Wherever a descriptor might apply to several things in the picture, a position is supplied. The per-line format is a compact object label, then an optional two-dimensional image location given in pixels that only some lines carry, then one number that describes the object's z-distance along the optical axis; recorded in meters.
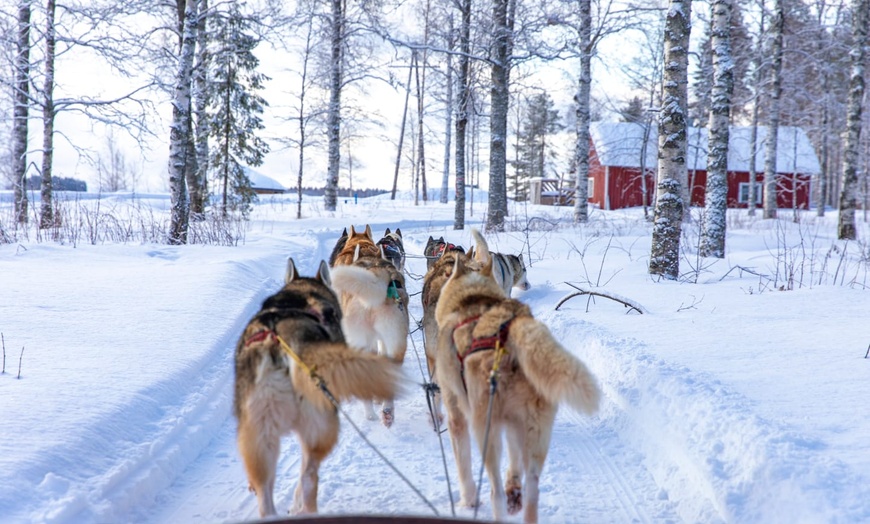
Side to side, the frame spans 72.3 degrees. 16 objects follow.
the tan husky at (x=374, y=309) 4.43
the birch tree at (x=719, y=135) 10.50
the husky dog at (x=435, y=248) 6.62
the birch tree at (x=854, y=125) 13.58
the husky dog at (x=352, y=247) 6.07
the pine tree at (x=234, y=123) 24.92
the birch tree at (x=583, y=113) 16.62
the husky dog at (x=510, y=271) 6.96
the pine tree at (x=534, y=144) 53.59
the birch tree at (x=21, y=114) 13.43
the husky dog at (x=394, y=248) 6.85
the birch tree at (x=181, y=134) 11.72
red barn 35.28
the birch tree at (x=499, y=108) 15.12
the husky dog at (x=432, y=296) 4.47
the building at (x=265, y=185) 64.44
